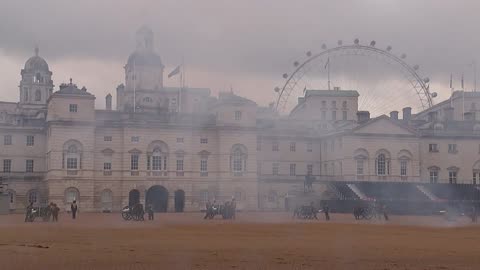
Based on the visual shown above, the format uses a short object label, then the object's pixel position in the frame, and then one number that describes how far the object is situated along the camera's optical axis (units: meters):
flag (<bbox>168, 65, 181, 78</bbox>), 75.60
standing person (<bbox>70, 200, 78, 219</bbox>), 71.14
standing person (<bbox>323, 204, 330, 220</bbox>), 71.11
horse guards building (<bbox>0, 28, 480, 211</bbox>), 97.12
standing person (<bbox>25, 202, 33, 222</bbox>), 64.62
